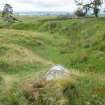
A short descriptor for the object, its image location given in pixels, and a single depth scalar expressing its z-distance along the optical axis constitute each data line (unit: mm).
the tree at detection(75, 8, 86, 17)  45887
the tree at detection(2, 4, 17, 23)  62032
